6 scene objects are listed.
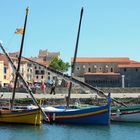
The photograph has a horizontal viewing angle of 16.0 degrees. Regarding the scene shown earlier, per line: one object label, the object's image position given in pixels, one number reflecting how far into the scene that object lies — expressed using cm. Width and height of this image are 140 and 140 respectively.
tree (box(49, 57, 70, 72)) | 15562
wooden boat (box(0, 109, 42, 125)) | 3678
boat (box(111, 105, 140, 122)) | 4259
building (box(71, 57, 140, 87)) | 15325
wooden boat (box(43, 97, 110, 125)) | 3861
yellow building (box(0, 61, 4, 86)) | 12128
